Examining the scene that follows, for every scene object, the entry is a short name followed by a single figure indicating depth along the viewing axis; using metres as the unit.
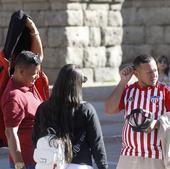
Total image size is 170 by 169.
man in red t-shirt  12.30
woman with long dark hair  11.58
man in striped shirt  12.62
